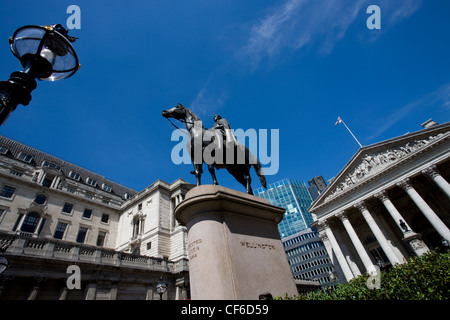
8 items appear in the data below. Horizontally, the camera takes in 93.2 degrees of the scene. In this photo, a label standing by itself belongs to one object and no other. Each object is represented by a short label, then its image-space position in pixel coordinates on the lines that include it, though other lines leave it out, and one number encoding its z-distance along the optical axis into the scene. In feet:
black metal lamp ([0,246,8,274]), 30.22
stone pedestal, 13.53
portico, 81.35
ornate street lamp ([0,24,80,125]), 10.34
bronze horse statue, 20.92
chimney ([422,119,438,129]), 102.27
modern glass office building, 464.61
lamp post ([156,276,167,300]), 41.63
